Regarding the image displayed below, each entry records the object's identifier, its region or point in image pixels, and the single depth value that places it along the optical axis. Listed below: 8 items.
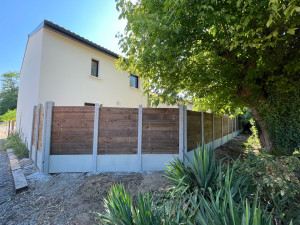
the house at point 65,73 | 6.86
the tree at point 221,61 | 3.05
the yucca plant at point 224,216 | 1.50
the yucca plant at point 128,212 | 1.73
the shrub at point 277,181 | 2.06
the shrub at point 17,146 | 6.45
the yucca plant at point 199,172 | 2.77
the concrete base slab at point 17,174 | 3.60
